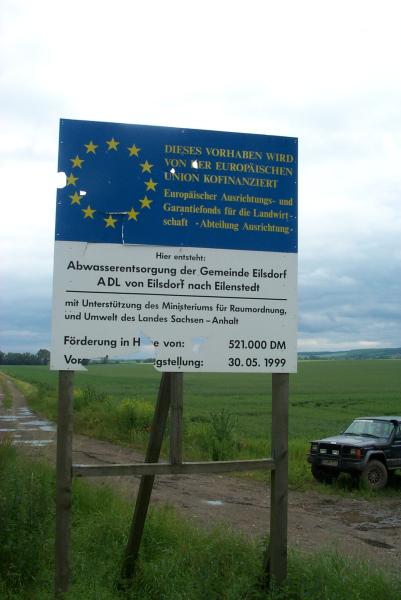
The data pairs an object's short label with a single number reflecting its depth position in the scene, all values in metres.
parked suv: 13.70
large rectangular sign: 4.62
